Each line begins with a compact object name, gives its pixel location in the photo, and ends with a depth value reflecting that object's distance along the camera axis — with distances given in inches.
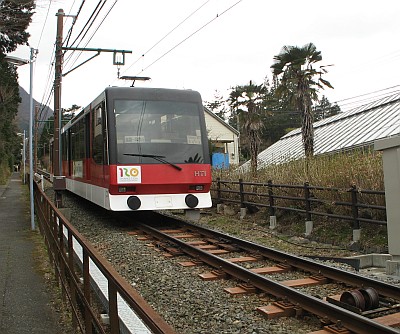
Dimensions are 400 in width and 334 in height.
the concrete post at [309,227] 423.8
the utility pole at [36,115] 1640.3
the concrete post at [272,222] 484.4
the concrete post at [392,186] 276.8
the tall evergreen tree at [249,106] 1048.8
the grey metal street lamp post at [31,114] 477.1
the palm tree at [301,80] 856.9
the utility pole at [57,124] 552.4
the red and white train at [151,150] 419.8
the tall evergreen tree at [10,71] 524.7
